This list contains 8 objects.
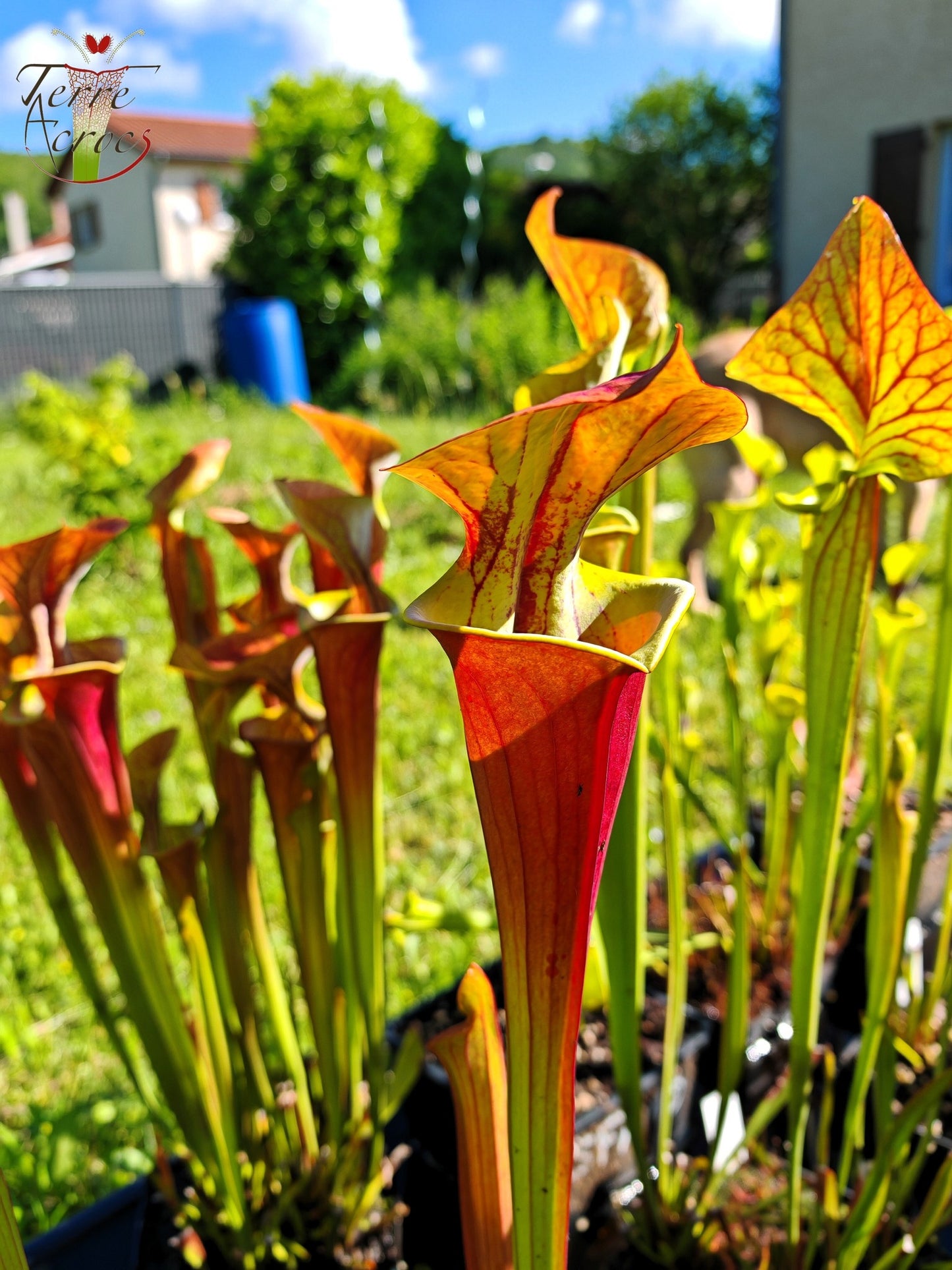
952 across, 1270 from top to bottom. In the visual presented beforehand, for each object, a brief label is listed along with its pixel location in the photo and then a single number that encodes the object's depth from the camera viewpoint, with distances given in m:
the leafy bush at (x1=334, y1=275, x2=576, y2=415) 6.60
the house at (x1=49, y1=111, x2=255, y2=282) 15.07
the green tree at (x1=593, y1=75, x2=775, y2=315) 12.68
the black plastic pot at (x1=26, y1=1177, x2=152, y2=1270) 0.78
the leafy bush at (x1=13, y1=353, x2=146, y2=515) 3.32
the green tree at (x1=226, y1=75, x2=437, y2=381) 9.18
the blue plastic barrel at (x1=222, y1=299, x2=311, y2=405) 8.21
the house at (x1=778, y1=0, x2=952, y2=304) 5.50
